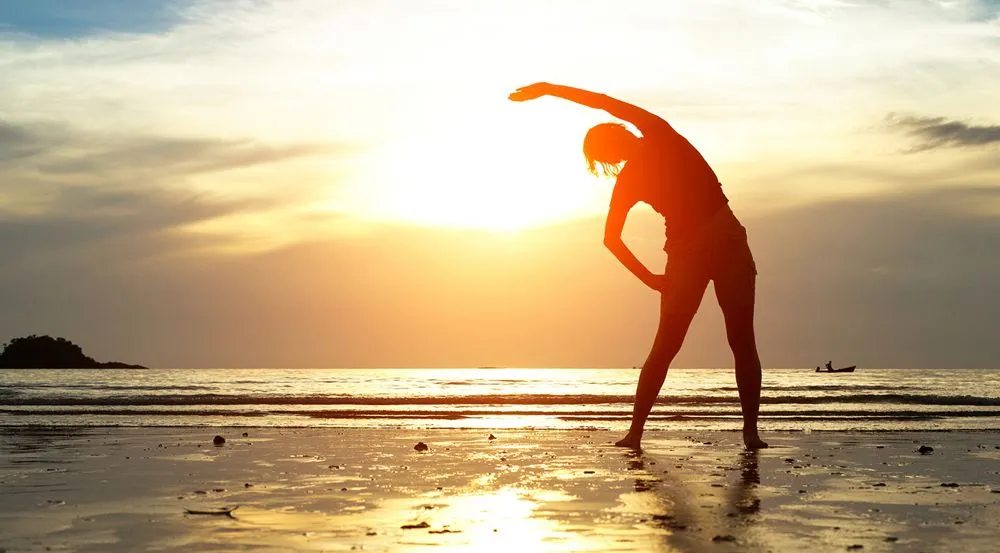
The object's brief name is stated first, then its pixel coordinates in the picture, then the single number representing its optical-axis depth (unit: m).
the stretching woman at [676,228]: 8.63
